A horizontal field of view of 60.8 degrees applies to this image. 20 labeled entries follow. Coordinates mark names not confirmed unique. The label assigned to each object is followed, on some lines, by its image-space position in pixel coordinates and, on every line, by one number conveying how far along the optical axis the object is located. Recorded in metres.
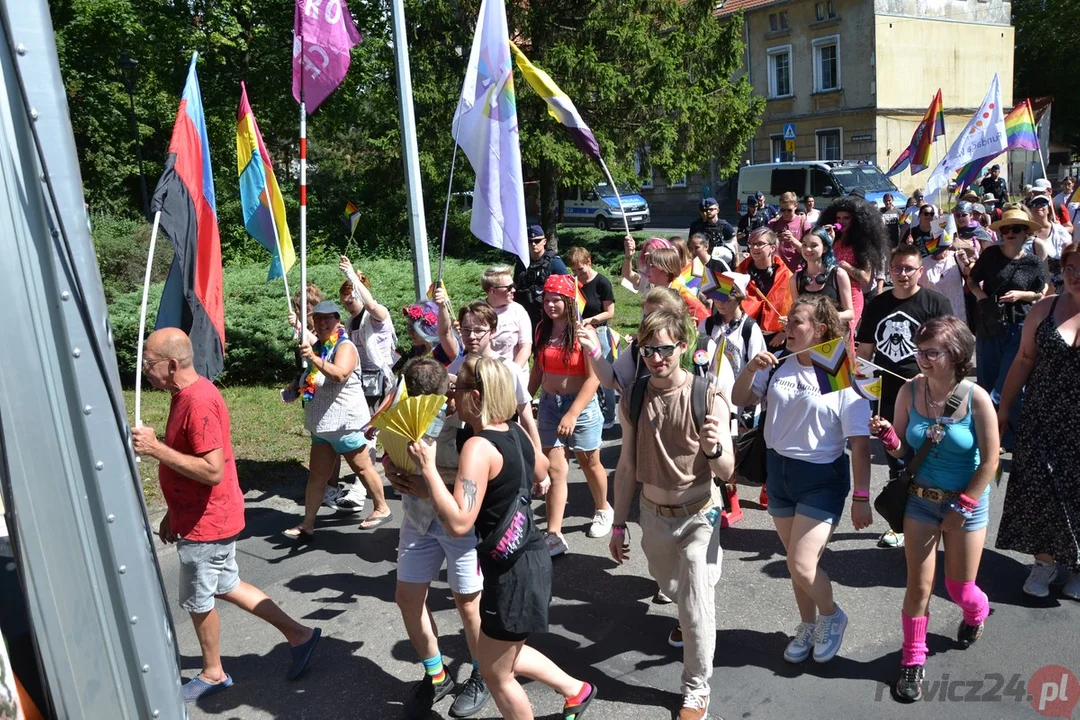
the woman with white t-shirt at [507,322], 5.95
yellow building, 35.03
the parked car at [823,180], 23.55
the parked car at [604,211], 29.95
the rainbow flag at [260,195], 6.81
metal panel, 1.76
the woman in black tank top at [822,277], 6.32
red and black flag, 5.09
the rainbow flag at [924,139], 12.70
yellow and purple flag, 6.79
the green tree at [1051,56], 43.22
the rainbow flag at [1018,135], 12.02
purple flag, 7.02
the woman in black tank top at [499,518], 3.42
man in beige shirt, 3.86
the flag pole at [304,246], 6.13
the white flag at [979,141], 11.45
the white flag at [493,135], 6.49
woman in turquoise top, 3.94
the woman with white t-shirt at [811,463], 4.17
